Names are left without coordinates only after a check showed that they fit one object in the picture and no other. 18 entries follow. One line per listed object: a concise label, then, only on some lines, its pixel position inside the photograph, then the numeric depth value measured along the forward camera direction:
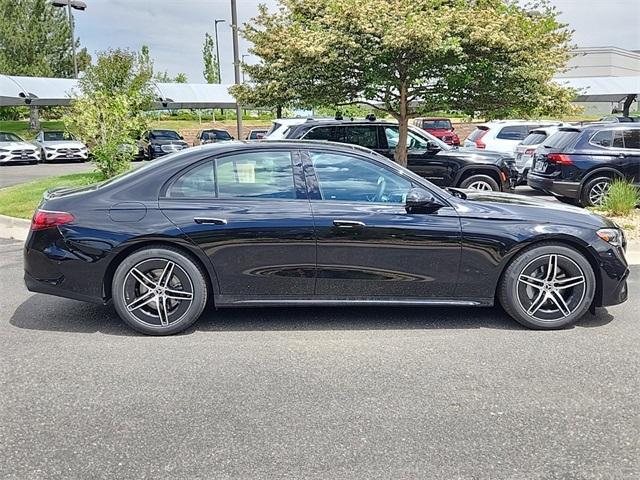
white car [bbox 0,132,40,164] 24.52
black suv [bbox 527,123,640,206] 10.59
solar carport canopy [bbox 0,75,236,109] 32.75
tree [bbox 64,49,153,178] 12.26
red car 28.64
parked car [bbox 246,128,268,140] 24.71
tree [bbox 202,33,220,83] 57.88
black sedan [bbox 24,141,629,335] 4.70
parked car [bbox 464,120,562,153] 16.31
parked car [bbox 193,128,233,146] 27.52
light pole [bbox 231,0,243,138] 14.65
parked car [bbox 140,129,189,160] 25.08
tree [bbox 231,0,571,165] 10.10
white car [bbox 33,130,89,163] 25.78
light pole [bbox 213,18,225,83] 52.01
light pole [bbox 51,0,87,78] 26.60
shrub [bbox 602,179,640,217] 9.11
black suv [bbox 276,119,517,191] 11.02
